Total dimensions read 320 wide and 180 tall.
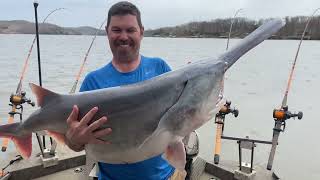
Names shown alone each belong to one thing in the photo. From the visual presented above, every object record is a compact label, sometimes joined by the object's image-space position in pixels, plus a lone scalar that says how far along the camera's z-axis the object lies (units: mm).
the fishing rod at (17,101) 3604
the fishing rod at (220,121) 3491
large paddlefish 1394
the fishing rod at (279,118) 3355
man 1661
